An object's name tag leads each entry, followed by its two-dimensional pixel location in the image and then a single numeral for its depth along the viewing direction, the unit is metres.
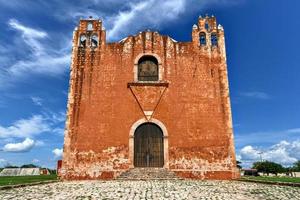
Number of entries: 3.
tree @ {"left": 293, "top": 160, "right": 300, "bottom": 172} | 64.26
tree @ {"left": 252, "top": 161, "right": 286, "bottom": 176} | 55.47
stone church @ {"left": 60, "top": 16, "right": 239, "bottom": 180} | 16.05
